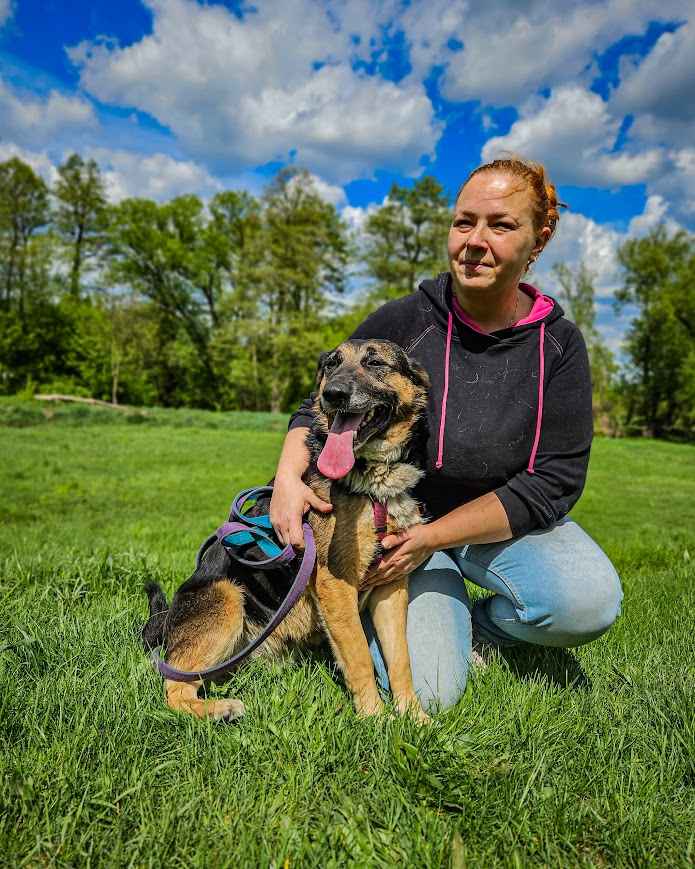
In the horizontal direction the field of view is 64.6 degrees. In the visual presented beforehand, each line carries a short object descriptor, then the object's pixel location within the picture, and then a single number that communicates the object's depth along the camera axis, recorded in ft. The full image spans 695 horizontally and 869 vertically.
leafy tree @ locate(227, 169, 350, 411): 120.98
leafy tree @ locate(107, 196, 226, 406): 138.72
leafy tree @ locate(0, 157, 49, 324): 122.52
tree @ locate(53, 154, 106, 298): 132.36
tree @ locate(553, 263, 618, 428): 116.06
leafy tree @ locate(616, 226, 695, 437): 124.26
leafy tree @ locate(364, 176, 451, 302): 120.88
